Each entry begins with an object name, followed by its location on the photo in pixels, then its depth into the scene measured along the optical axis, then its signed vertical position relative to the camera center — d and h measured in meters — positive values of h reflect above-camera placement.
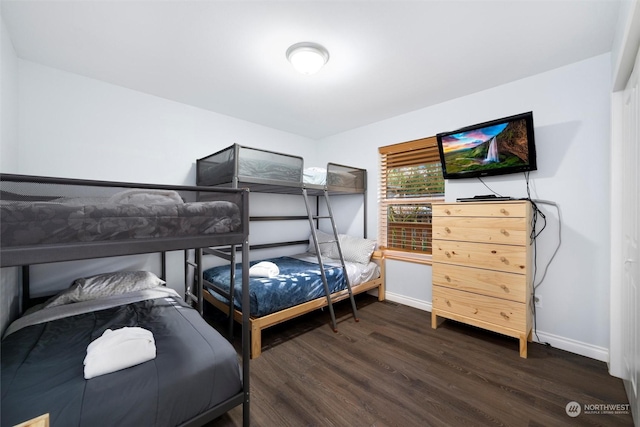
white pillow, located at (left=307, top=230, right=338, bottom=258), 3.45 -0.51
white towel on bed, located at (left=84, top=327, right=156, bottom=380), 1.06 -0.63
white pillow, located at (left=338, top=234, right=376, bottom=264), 3.19 -0.50
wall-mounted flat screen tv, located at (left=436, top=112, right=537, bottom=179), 2.15 +0.58
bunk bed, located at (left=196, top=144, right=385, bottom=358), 2.18 -0.59
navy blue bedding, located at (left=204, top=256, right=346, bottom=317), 2.08 -0.70
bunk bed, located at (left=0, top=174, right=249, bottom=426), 0.89 -0.70
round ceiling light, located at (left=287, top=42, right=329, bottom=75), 1.80 +1.14
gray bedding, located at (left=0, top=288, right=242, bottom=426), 0.95 -0.71
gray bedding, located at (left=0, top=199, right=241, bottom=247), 0.85 -0.04
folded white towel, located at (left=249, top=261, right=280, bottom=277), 2.41 -0.58
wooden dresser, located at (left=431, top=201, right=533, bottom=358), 1.99 -0.48
